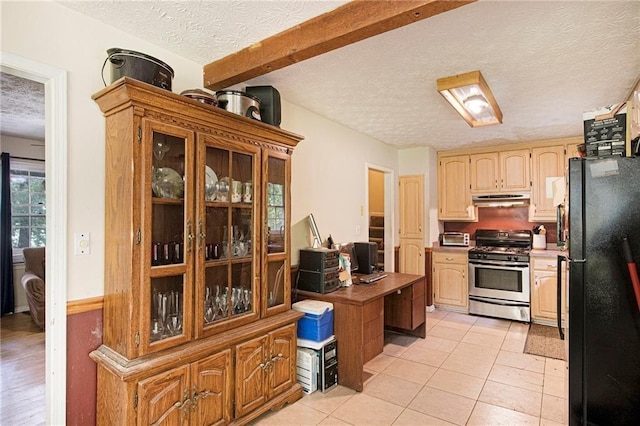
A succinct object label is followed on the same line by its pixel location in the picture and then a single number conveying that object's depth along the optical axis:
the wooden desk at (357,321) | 2.77
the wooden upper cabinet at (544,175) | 4.57
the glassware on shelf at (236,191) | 2.32
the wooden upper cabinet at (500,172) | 4.82
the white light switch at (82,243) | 1.84
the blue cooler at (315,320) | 2.73
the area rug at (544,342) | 3.56
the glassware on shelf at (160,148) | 1.88
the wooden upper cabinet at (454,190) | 5.25
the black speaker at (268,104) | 2.61
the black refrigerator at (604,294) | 1.78
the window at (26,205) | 5.09
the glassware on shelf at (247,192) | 2.41
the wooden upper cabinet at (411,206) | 5.16
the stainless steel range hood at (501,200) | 4.82
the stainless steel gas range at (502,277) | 4.51
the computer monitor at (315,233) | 3.30
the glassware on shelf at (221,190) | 2.23
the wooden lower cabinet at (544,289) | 4.37
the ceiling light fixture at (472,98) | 2.48
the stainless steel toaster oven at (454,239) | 5.16
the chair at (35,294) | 4.27
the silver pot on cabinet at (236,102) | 2.32
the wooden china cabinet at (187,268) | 1.75
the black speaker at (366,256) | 3.85
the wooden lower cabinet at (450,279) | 4.97
